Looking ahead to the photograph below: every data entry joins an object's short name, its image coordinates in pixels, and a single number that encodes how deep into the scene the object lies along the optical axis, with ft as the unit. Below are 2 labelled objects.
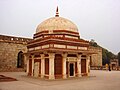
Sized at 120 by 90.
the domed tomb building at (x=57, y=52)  52.34
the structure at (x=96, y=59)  128.98
